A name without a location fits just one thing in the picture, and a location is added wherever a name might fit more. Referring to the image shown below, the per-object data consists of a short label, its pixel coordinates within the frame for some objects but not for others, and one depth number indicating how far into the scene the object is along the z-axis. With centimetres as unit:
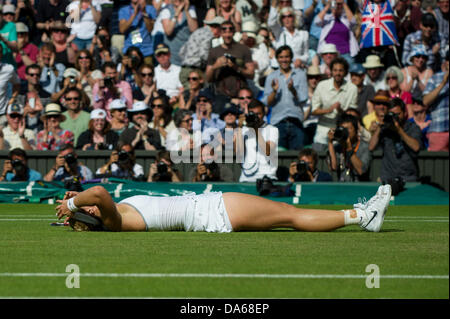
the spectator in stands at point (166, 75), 1708
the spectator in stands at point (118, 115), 1619
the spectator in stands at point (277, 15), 1755
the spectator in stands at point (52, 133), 1605
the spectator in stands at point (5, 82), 1702
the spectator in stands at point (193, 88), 1659
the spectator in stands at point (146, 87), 1681
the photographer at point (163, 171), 1428
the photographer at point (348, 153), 1450
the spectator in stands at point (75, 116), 1641
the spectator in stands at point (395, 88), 1641
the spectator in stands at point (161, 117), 1603
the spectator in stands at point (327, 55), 1692
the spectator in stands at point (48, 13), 1853
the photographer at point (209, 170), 1428
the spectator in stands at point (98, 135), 1586
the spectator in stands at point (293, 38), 1720
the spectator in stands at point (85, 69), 1744
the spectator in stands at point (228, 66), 1638
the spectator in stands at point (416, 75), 1691
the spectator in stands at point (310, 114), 1633
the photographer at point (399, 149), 1450
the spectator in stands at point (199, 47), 1712
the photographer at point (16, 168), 1451
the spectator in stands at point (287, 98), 1595
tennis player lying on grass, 846
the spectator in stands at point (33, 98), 1688
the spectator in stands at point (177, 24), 1772
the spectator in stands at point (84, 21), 1812
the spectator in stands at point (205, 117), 1545
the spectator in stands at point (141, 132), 1567
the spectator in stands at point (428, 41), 1722
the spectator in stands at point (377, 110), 1491
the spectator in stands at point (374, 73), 1688
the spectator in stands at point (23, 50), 1814
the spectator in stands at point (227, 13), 1761
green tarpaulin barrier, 1369
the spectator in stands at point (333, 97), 1597
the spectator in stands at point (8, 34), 1789
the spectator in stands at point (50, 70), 1764
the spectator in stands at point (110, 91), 1684
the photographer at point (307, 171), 1435
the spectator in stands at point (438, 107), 1612
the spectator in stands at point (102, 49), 1781
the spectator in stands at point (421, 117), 1617
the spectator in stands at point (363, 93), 1641
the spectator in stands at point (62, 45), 1797
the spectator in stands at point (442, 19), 1759
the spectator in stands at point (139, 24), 1773
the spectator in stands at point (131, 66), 1719
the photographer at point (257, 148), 1388
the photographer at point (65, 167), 1448
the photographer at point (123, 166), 1456
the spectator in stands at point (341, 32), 1730
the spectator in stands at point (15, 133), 1609
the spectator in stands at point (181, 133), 1518
